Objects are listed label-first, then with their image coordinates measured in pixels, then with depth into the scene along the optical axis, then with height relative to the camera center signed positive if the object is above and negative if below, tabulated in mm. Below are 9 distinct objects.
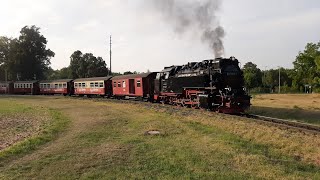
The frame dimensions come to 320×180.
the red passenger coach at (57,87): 36449 -12
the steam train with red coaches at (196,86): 14073 -88
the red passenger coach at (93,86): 29833 +56
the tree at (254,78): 52563 +1691
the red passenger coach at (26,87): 42607 +65
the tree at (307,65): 41250 +3441
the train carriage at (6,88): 47647 -73
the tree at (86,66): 59770 +5545
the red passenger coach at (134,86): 22738 -15
